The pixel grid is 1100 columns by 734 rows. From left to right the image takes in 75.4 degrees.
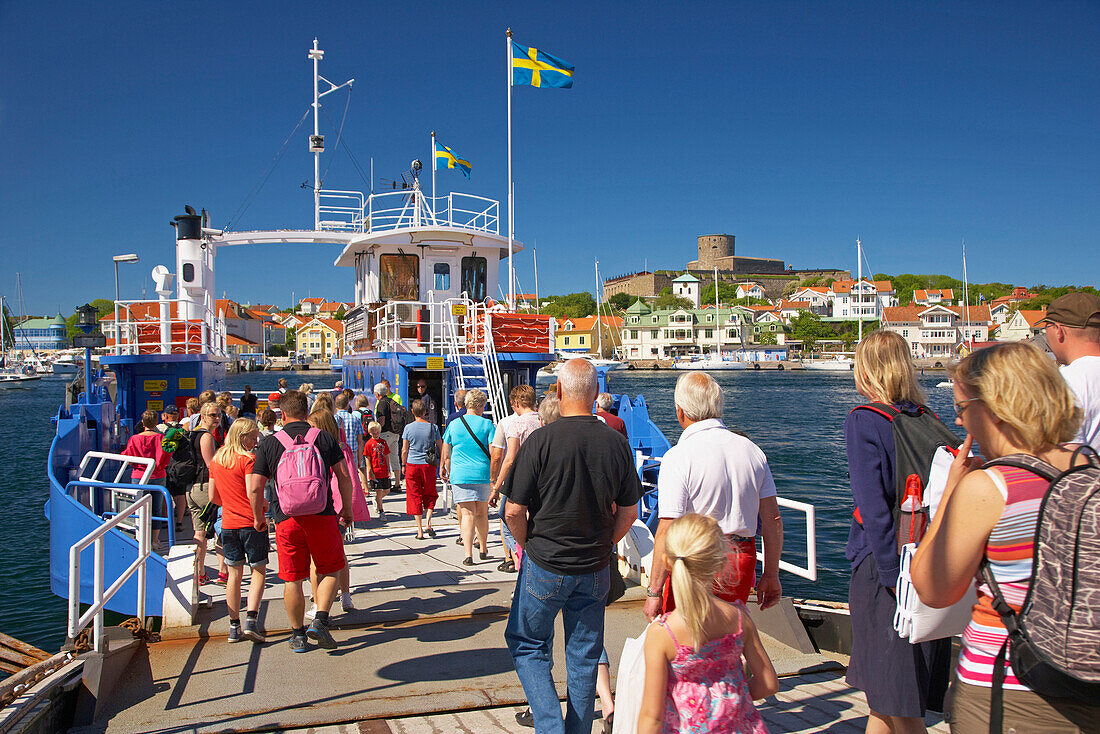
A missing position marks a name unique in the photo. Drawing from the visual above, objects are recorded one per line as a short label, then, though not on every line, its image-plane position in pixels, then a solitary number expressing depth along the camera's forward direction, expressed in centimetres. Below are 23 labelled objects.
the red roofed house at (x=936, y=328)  10744
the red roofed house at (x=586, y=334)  11500
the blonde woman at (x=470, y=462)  697
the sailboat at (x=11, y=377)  8981
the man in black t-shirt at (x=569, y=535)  338
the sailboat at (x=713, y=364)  10319
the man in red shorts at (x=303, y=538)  493
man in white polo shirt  343
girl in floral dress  241
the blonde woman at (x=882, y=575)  297
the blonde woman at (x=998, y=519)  191
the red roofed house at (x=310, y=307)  17488
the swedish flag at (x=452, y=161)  2162
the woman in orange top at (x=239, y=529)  524
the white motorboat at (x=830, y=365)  9900
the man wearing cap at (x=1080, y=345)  344
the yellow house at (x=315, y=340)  12562
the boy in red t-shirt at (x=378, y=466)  954
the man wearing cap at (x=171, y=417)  823
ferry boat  419
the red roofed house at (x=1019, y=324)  9684
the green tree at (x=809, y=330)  11810
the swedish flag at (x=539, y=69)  1652
